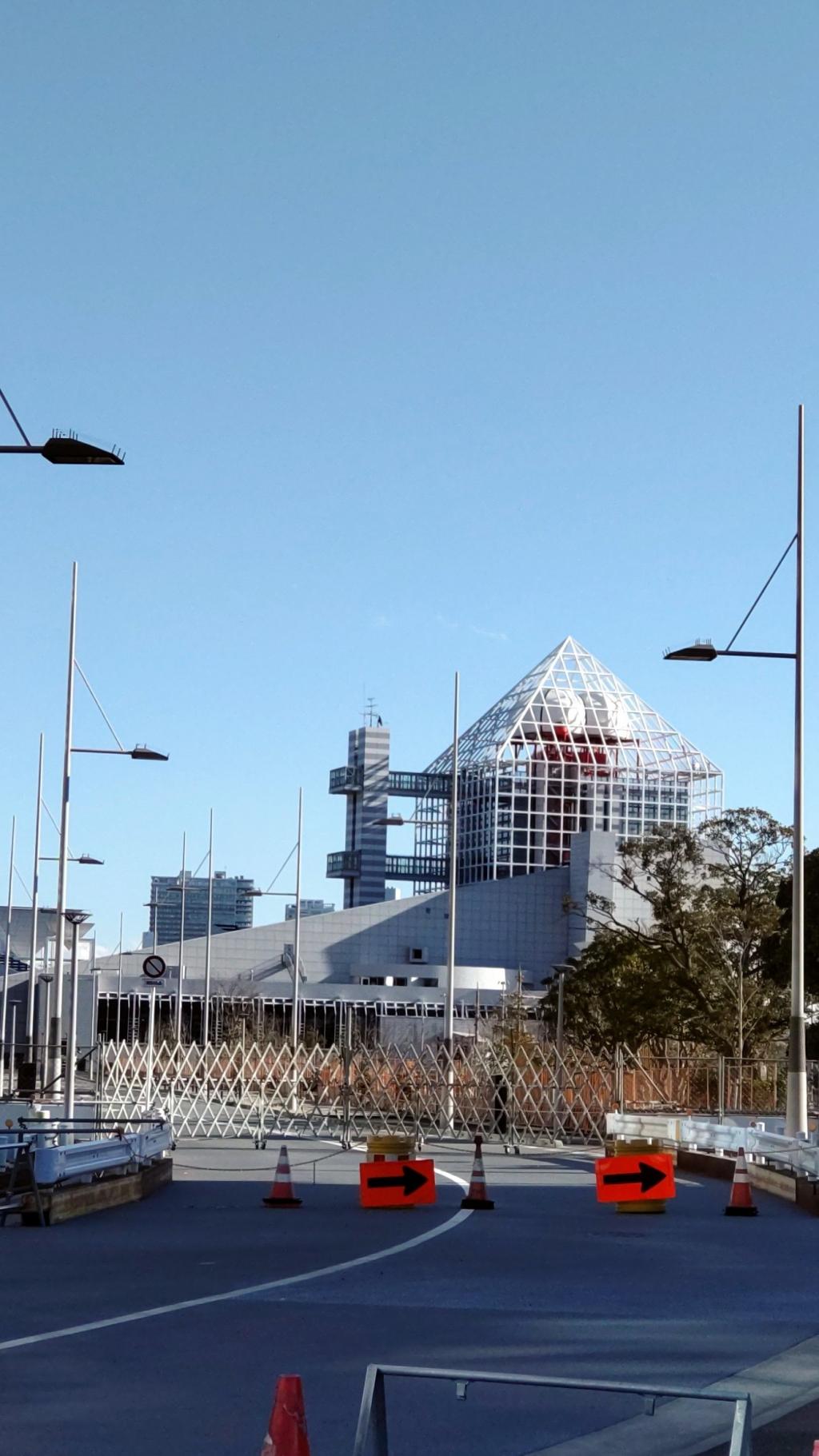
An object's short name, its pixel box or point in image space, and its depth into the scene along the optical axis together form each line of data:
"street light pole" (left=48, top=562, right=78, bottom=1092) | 39.56
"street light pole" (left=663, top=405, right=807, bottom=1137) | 28.12
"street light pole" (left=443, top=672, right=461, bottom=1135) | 41.94
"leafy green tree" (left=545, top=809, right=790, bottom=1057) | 62.62
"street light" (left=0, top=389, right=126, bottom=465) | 20.97
